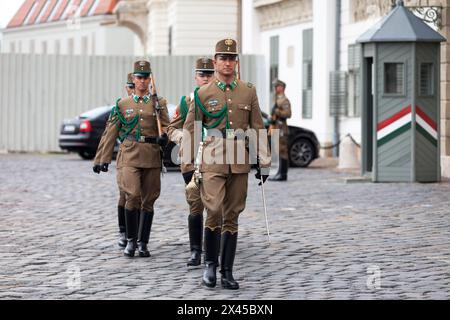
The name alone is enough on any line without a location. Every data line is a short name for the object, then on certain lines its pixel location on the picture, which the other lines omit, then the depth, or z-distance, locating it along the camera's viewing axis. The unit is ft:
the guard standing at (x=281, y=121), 81.92
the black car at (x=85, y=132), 105.29
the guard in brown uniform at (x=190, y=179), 41.19
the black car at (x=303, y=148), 98.78
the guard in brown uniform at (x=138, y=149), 44.29
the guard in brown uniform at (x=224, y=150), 36.58
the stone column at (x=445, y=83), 85.66
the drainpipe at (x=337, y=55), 113.39
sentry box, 78.07
